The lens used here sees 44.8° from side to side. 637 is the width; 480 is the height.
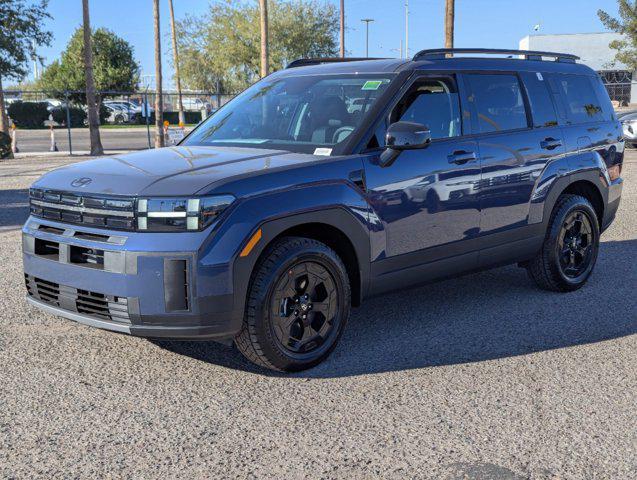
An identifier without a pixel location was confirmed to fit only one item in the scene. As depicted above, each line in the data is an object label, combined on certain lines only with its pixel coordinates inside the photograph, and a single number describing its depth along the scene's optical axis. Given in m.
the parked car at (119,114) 54.62
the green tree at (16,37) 26.86
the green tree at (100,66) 60.19
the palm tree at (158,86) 31.72
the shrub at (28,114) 49.28
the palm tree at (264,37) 27.12
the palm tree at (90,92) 25.56
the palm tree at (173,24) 48.25
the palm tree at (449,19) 24.91
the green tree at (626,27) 44.12
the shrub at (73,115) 49.00
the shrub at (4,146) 25.04
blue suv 4.22
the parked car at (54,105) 50.17
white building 62.88
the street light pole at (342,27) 49.88
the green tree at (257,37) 56.75
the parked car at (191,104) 62.82
